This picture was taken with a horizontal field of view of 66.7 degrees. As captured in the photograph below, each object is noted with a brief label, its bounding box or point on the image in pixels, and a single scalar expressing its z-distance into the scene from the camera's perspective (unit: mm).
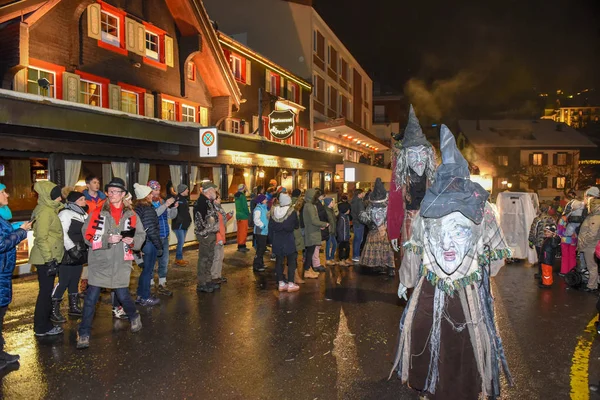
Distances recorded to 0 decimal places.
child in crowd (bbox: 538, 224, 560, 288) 8578
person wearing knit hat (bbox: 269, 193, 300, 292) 8055
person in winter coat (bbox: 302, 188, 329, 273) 9414
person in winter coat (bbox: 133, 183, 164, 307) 6797
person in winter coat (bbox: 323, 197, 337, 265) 10742
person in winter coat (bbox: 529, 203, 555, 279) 8891
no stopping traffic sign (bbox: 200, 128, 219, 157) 14344
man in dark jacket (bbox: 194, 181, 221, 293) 8047
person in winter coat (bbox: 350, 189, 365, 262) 11328
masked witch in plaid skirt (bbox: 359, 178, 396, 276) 9781
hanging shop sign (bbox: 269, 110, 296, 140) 21906
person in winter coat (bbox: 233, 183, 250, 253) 13062
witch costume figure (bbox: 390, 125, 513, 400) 3645
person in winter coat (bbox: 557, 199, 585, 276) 8805
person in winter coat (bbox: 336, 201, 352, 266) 11086
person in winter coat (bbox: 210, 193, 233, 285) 8312
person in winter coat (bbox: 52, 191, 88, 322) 6117
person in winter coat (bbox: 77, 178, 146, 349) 5375
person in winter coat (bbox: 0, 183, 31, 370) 4777
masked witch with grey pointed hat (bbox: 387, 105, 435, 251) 5418
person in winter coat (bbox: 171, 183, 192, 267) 10578
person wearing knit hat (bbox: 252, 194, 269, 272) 10203
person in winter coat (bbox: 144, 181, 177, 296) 8211
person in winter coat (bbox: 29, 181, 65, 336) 5621
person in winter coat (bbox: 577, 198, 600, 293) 8023
